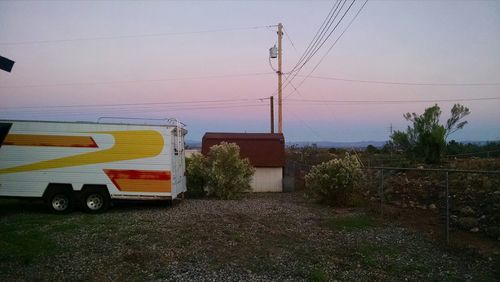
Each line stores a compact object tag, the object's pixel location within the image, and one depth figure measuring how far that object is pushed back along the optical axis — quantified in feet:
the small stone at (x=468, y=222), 34.42
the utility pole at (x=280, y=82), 95.66
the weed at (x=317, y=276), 23.94
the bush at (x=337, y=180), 53.83
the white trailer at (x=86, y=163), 49.01
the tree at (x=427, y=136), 93.50
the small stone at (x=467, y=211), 38.42
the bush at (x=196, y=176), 69.15
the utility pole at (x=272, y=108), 108.42
